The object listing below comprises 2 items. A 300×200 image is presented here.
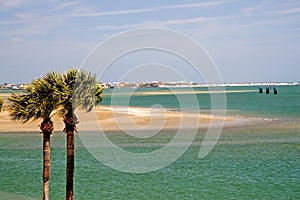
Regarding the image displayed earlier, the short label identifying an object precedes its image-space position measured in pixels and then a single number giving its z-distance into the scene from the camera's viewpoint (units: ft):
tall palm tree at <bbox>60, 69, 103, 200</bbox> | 70.95
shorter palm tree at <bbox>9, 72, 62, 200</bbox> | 71.10
